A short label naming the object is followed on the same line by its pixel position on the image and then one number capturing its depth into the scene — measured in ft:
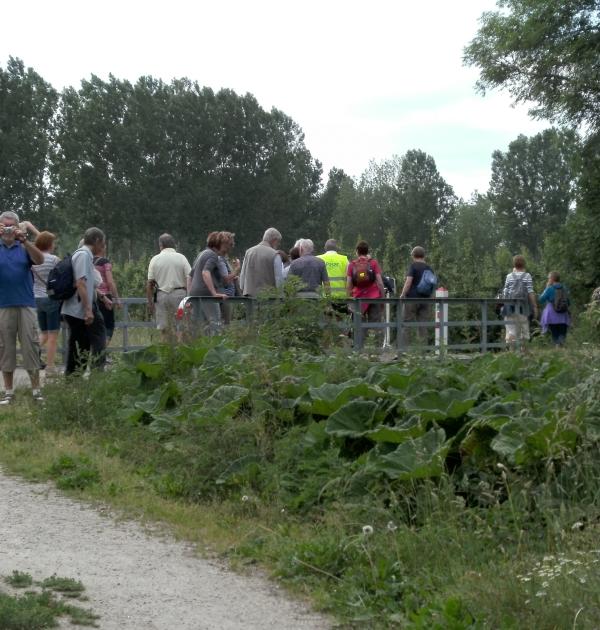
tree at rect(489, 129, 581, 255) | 365.40
